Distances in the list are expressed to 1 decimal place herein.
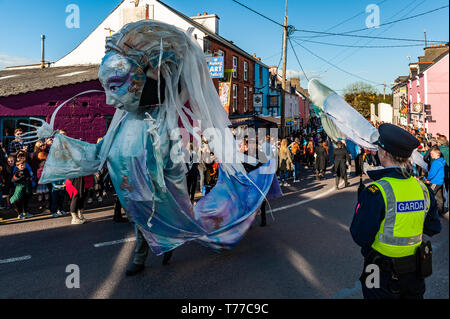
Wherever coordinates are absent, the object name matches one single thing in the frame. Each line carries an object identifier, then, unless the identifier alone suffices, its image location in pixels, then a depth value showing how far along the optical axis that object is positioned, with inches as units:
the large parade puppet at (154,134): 151.9
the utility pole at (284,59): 719.1
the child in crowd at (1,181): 310.9
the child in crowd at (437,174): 283.7
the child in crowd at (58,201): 297.7
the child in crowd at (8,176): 314.7
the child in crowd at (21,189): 284.8
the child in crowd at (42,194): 309.2
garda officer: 91.2
